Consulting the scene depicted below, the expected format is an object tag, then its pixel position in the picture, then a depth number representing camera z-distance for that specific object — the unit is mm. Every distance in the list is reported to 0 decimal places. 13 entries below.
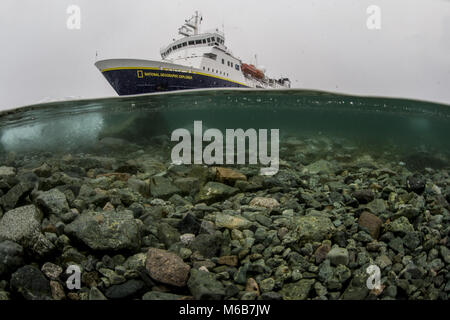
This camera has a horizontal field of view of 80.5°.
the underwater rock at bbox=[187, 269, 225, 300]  2357
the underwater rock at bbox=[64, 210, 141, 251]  2752
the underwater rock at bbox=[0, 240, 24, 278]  2502
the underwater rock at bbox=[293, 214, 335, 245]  2996
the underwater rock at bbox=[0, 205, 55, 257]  2676
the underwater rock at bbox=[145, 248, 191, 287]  2502
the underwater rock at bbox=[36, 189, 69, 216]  3367
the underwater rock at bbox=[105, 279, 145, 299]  2463
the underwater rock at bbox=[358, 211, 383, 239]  3262
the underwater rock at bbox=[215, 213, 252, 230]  3234
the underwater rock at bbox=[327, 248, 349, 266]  2756
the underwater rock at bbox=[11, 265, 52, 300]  2381
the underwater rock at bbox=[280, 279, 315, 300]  2502
